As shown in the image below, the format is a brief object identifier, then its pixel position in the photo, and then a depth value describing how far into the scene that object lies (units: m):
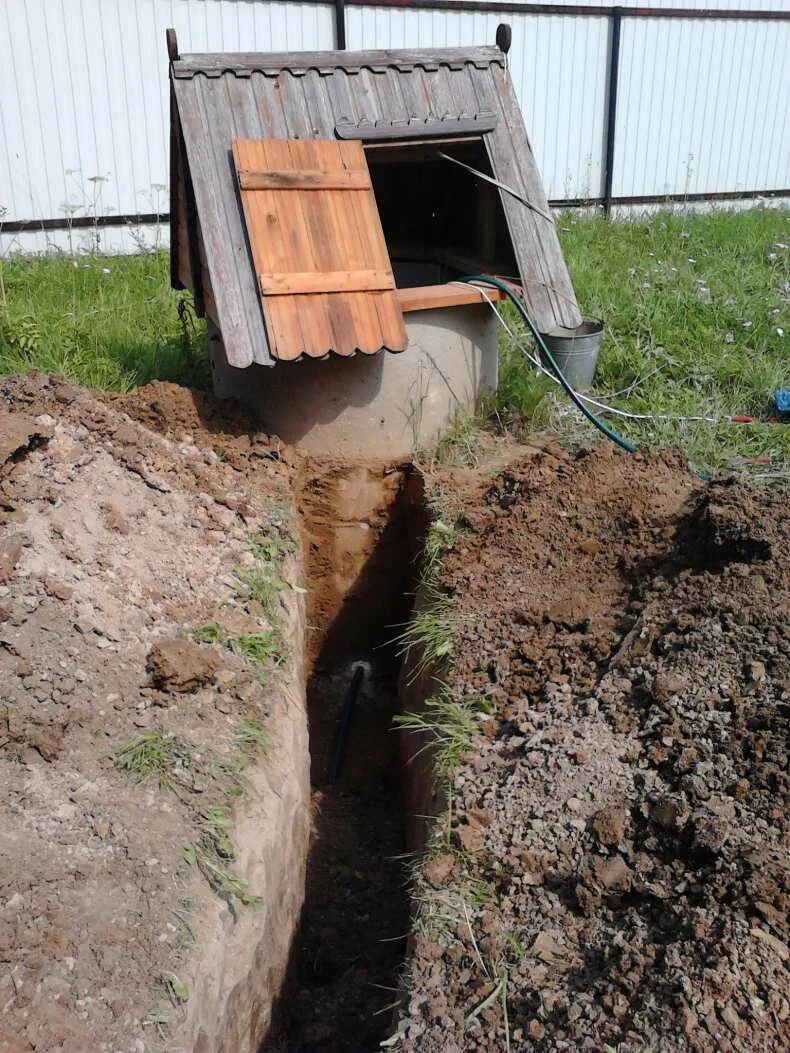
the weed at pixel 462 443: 5.21
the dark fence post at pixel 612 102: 9.72
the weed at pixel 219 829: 2.83
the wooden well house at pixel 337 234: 4.70
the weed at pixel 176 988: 2.40
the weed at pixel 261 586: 3.98
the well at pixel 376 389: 5.04
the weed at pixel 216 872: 2.75
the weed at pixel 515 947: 2.56
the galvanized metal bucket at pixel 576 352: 5.57
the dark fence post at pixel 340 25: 8.70
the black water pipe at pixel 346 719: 4.91
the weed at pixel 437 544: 4.44
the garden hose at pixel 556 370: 5.04
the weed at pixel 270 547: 4.27
